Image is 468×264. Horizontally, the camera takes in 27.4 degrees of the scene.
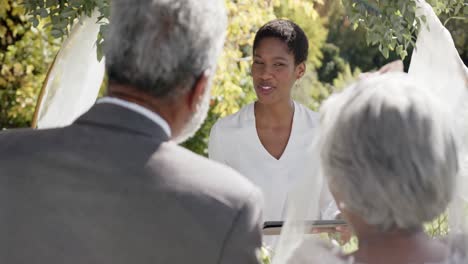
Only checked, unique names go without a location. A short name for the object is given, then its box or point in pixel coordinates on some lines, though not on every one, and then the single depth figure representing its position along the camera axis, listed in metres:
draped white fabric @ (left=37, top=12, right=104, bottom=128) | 4.41
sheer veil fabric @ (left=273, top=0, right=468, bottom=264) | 2.08
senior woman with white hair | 1.92
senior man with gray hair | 2.07
